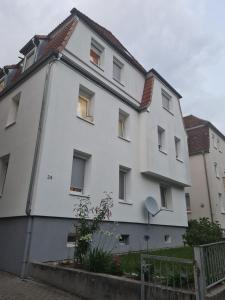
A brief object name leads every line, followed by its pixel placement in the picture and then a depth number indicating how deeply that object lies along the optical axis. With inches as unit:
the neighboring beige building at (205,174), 891.4
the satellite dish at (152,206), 501.8
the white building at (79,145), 343.0
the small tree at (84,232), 282.0
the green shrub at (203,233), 424.6
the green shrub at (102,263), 250.1
